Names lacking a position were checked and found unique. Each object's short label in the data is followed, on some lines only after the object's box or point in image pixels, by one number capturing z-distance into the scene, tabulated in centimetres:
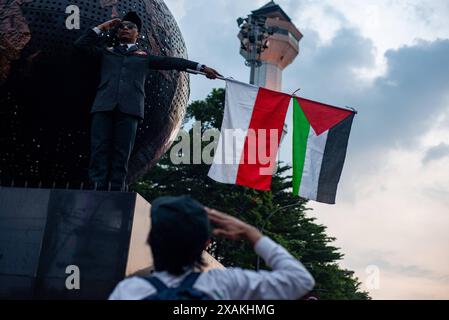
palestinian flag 709
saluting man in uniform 591
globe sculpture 645
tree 2294
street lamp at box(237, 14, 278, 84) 3009
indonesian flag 707
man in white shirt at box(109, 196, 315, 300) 215
